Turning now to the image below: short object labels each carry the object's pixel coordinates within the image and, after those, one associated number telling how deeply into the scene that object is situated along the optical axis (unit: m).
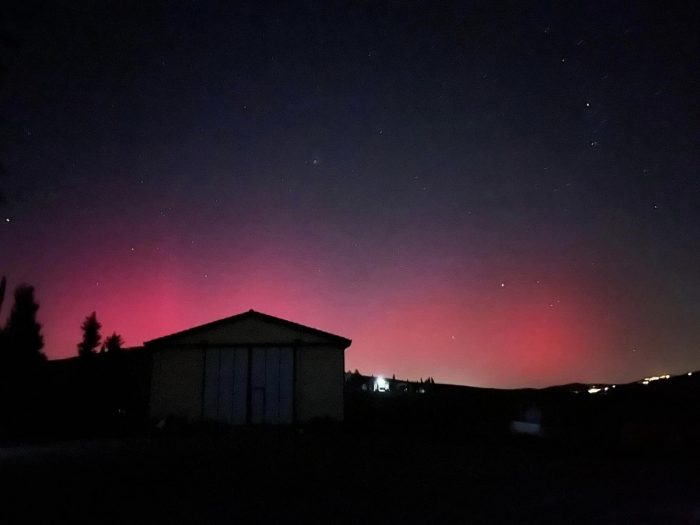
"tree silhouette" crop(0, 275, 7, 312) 18.07
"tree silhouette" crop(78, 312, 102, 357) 31.52
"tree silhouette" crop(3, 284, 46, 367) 26.54
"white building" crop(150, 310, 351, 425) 22.55
